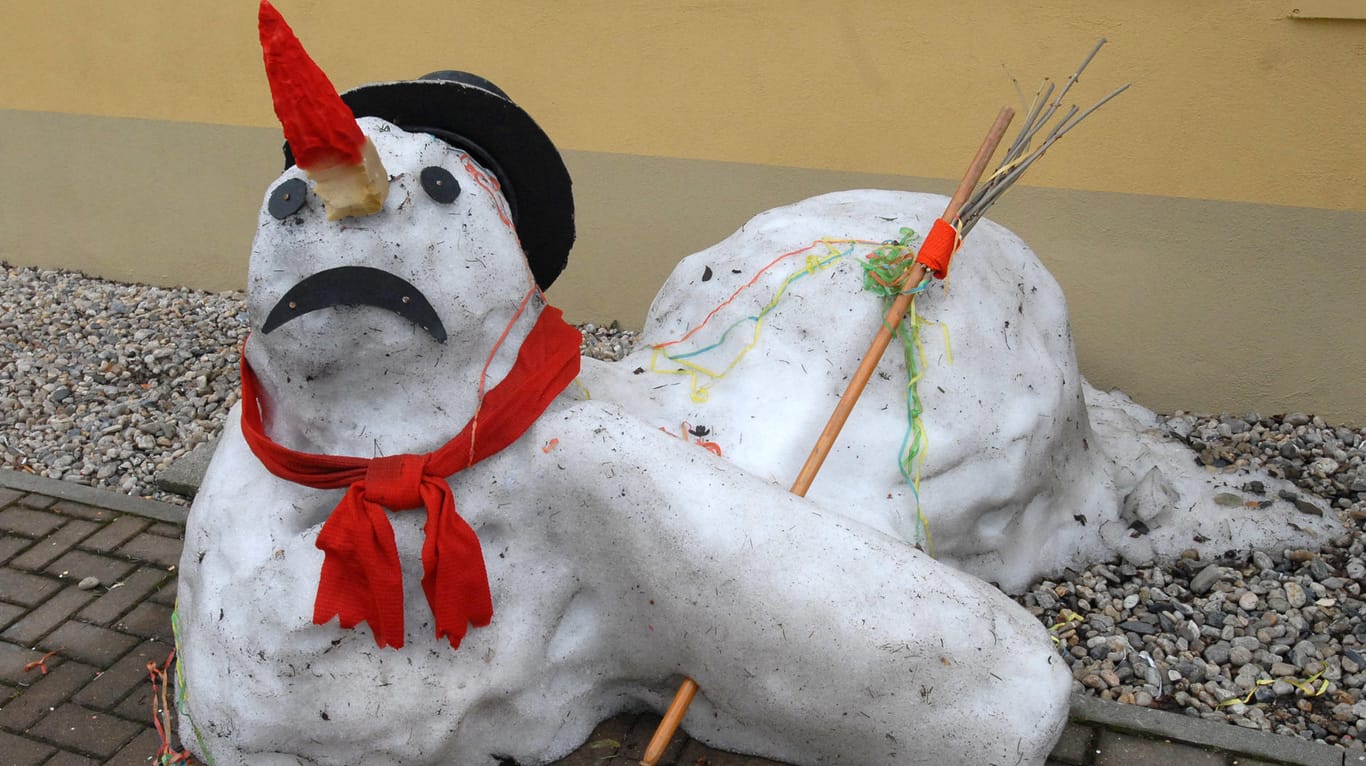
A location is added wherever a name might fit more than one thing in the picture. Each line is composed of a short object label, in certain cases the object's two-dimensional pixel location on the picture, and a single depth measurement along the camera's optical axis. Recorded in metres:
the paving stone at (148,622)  3.79
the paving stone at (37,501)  4.60
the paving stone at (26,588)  3.99
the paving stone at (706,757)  3.14
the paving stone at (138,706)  3.43
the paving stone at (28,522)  4.41
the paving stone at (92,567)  4.10
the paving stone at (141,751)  3.26
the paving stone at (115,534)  4.29
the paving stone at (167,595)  3.94
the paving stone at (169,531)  4.34
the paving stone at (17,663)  3.61
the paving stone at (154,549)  4.18
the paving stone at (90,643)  3.69
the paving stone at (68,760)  3.27
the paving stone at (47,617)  3.81
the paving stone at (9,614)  3.88
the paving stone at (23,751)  3.28
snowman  2.68
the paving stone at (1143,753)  3.15
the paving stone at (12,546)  4.25
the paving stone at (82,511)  4.48
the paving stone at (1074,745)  3.16
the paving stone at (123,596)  3.89
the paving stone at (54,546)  4.20
